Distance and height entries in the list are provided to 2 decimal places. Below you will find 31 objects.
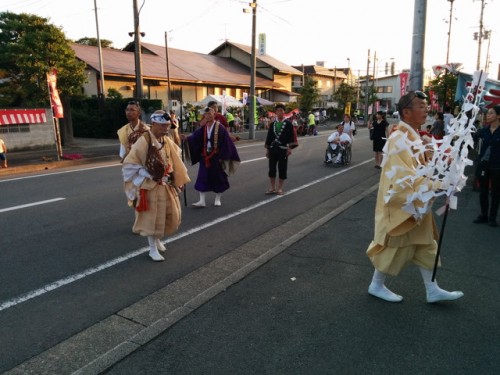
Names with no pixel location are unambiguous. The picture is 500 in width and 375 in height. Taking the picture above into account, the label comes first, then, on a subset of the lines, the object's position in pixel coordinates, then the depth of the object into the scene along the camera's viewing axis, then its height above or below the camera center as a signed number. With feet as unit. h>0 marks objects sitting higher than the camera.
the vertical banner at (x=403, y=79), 39.68 +3.04
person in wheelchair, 44.39 -3.50
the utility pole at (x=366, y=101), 154.81 +3.70
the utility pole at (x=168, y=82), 91.73 +6.56
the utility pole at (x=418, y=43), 28.86 +4.72
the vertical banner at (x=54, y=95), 47.50 +2.07
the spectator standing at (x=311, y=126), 93.69 -3.16
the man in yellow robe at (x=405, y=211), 11.14 -2.70
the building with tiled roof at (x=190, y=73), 91.86 +10.24
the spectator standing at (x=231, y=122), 88.41 -2.17
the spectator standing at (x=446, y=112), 36.06 -0.17
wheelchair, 44.47 -4.47
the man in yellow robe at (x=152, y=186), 15.42 -2.68
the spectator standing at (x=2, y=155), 40.29 -3.97
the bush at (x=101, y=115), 76.64 -0.39
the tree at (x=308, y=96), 142.20 +5.47
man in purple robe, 25.16 -2.52
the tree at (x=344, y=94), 168.76 +7.10
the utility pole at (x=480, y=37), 136.51 +24.01
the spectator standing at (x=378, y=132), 41.34 -2.10
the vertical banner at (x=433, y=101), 56.79 +1.39
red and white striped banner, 50.65 -0.35
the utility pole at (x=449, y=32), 139.83 +26.61
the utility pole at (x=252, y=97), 79.28 +2.97
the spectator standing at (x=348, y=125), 46.14 -1.47
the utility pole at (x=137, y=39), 63.82 +11.12
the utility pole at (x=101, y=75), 76.69 +6.91
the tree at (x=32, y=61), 51.24 +6.51
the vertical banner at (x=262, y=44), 94.84 +15.39
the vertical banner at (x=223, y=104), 77.06 +1.43
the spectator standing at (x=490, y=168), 20.26 -2.77
